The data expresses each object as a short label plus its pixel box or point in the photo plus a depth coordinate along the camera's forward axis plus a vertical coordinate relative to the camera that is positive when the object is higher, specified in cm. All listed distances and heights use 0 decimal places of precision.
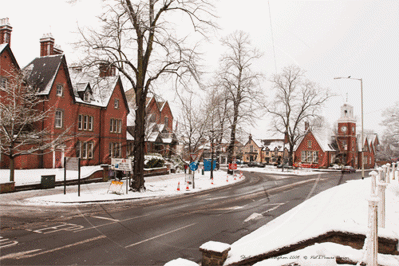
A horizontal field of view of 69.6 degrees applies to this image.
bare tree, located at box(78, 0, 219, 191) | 1866 +659
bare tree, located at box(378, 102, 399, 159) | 3055 +332
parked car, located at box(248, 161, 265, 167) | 6568 -374
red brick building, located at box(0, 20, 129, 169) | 2855 +424
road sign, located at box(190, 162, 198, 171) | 2295 -151
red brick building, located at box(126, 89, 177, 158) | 4400 +348
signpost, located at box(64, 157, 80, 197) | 1877 -124
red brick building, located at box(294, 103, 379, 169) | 6300 +44
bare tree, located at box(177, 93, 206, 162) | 2943 +179
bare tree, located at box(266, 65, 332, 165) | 4753 +535
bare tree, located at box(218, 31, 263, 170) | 3937 +784
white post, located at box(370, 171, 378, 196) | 613 -67
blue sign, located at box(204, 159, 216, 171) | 4338 -273
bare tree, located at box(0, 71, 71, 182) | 1842 +169
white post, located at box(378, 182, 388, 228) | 581 -132
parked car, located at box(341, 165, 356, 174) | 5041 -350
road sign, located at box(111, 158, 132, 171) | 1934 -123
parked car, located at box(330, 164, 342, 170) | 6084 -378
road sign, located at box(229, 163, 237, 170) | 3304 -212
